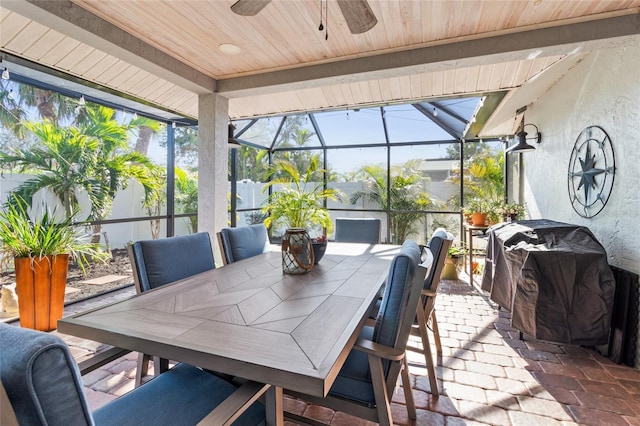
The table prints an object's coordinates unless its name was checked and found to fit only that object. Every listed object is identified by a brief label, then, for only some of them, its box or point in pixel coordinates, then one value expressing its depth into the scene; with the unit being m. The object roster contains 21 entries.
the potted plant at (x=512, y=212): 4.29
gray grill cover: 2.34
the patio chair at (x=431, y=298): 1.97
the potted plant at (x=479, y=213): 4.48
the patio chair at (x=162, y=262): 1.76
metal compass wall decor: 2.66
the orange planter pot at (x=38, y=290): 2.79
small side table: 4.39
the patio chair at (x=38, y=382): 0.53
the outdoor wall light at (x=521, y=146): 3.58
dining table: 0.96
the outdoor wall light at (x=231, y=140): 3.75
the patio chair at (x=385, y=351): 1.21
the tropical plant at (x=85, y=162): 3.35
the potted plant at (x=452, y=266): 4.74
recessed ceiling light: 2.76
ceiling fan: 1.72
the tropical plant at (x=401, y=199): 6.18
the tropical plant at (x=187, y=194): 5.13
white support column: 3.64
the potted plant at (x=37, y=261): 2.79
